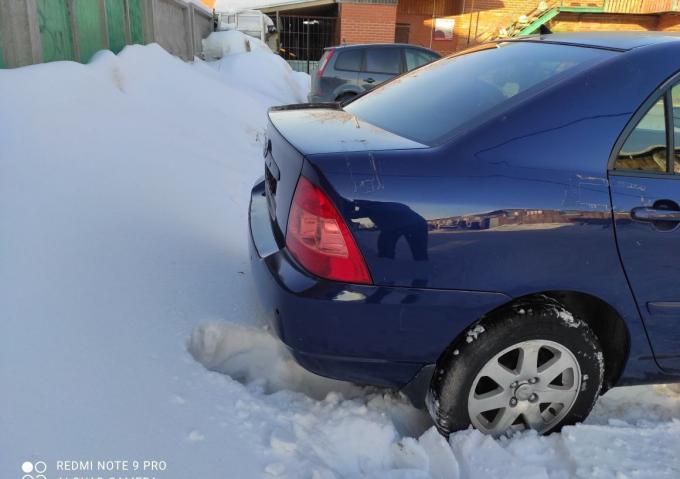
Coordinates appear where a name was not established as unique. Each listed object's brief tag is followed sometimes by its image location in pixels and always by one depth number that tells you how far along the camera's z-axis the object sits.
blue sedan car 1.74
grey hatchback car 9.17
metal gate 18.72
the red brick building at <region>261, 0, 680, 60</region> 18.56
